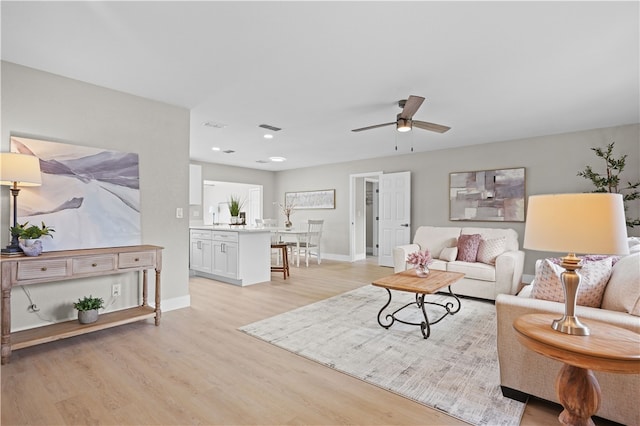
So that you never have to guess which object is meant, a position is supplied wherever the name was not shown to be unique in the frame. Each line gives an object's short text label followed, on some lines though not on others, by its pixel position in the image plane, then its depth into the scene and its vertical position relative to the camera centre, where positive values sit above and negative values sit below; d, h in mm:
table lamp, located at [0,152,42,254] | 2443 +355
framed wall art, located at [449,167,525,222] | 5414 +394
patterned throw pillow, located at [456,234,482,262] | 4508 -419
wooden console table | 2432 -456
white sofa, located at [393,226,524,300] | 4008 -619
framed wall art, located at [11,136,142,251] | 2848 +217
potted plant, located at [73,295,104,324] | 2861 -810
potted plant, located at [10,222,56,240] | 2574 -99
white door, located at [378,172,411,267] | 6719 +104
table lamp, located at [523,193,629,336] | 1333 -55
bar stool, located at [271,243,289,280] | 5691 -802
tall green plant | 4336 +531
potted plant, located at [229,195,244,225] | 6035 +122
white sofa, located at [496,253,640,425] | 1638 -814
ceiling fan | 3150 +1076
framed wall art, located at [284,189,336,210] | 8184 +506
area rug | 1977 -1105
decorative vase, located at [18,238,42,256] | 2541 -218
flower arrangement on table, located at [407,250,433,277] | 3439 -466
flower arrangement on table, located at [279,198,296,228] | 8909 +318
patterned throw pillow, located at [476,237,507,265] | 4363 -444
